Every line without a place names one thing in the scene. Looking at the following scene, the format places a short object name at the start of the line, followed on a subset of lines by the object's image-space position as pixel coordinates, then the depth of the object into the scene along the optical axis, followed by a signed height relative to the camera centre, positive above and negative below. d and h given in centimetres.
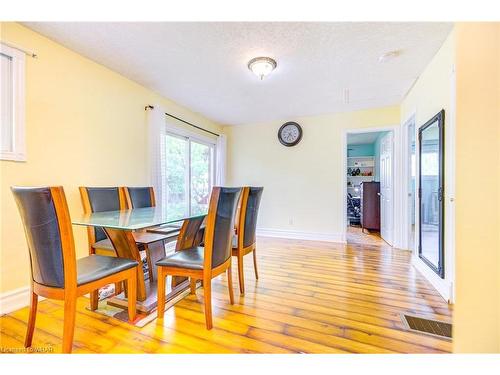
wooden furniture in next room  508 -40
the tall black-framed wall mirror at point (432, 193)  217 -5
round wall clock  446 +105
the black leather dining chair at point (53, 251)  118 -34
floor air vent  154 -95
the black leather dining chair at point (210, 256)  160 -51
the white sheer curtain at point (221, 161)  470 +54
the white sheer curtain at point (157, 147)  317 +55
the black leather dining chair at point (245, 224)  213 -34
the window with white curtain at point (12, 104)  182 +66
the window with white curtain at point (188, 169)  374 +33
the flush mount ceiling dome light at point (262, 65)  234 +125
